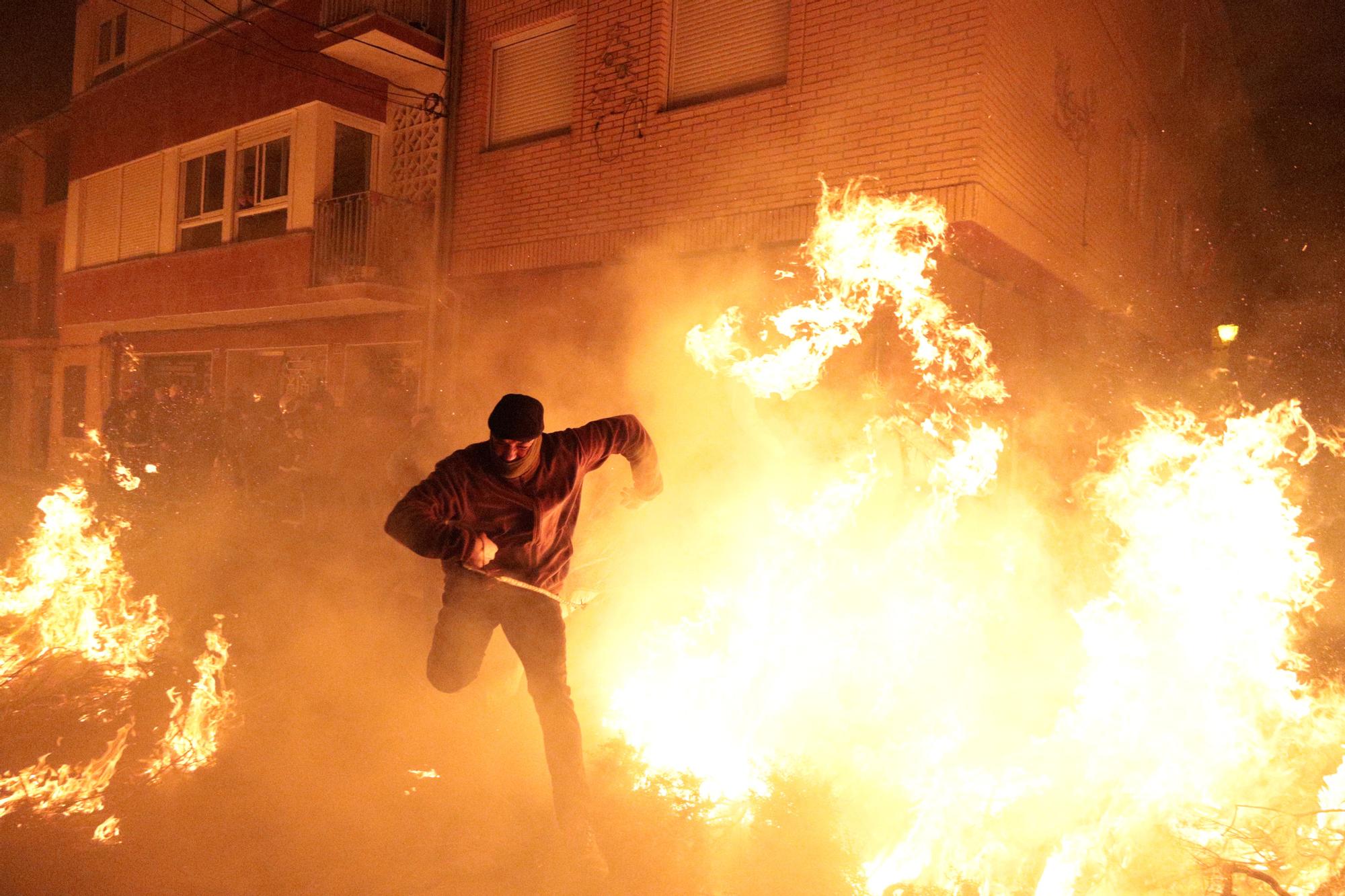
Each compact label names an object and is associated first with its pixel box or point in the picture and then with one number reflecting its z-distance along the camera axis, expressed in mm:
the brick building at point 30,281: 21641
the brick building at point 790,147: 7156
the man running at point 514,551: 3674
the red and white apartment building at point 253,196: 11367
